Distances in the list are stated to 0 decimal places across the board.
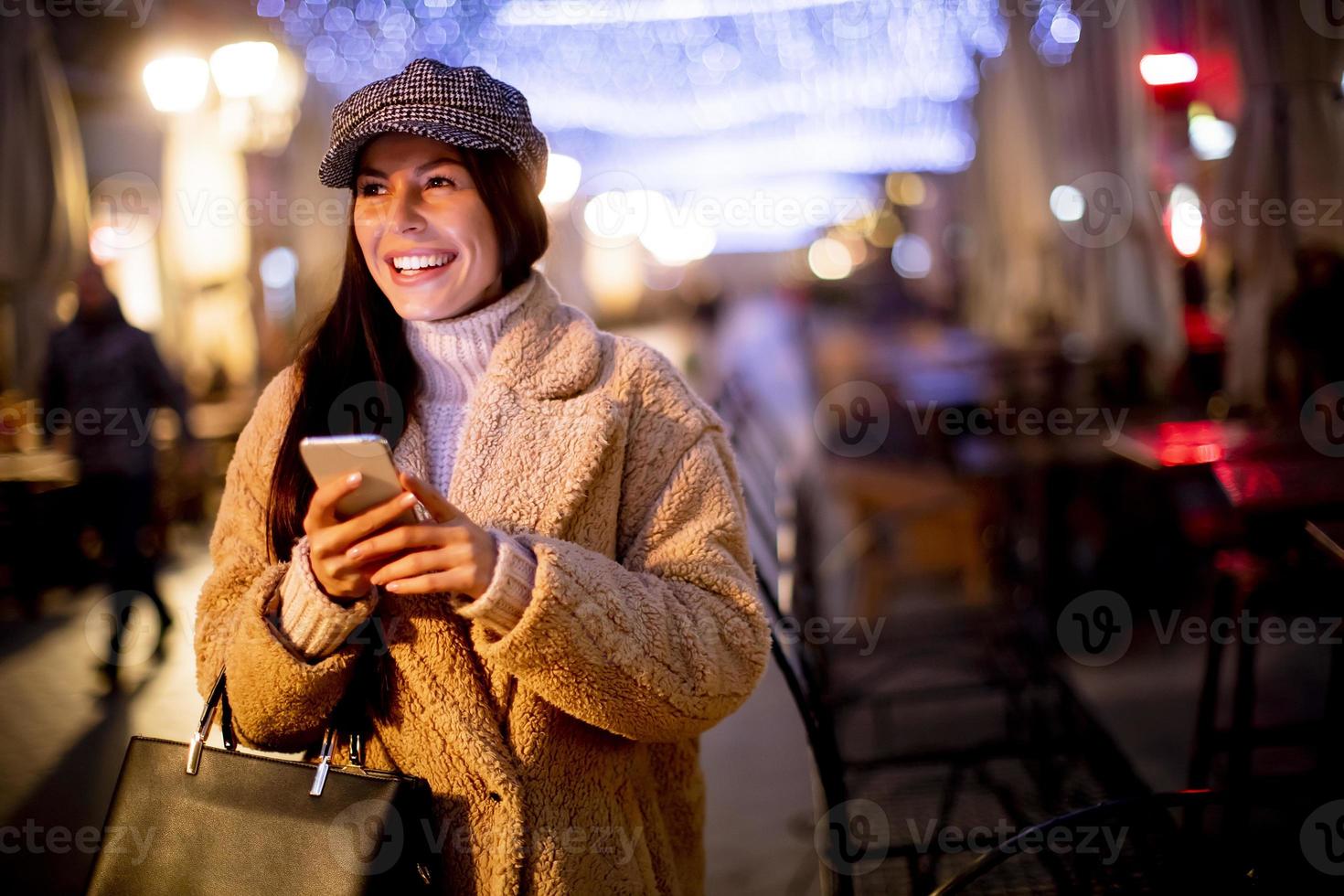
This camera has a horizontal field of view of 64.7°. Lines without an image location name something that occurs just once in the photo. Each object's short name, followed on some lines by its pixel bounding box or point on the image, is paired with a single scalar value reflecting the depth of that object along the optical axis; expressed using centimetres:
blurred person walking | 570
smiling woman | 144
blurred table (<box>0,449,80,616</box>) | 623
